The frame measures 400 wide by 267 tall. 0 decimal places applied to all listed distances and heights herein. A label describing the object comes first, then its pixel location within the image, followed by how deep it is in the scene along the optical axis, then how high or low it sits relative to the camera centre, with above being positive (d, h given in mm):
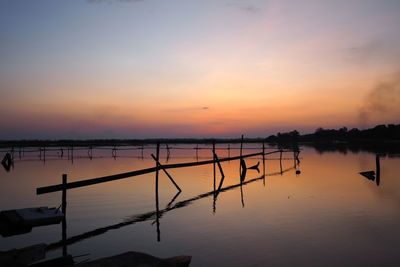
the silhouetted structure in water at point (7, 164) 34038 -2430
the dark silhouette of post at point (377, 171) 23756 -2410
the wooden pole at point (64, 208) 11031 -2203
